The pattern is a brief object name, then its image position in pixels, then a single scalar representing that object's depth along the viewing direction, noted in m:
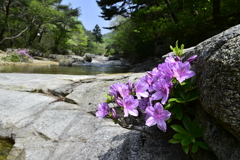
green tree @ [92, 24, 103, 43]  72.78
